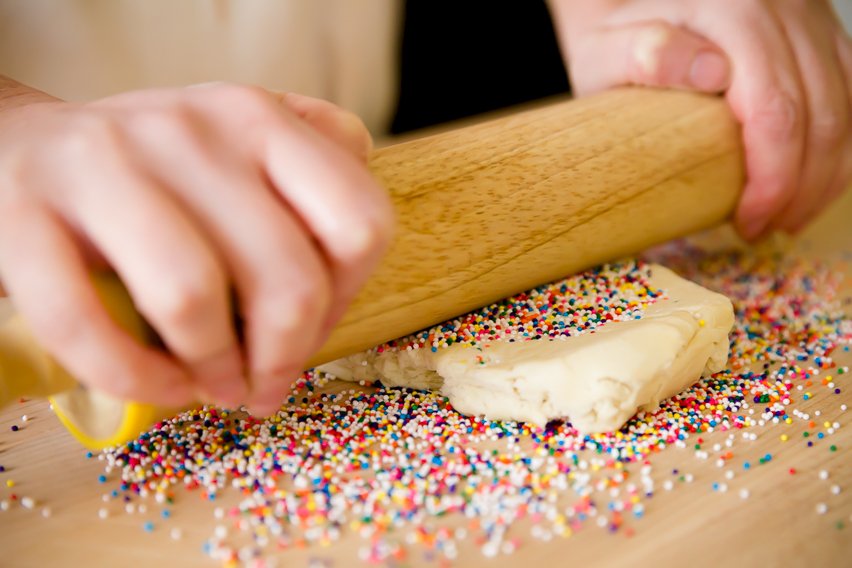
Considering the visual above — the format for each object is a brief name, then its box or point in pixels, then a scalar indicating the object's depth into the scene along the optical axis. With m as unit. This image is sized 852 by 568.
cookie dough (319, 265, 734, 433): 0.37
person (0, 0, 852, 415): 0.31
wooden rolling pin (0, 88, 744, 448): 0.36
